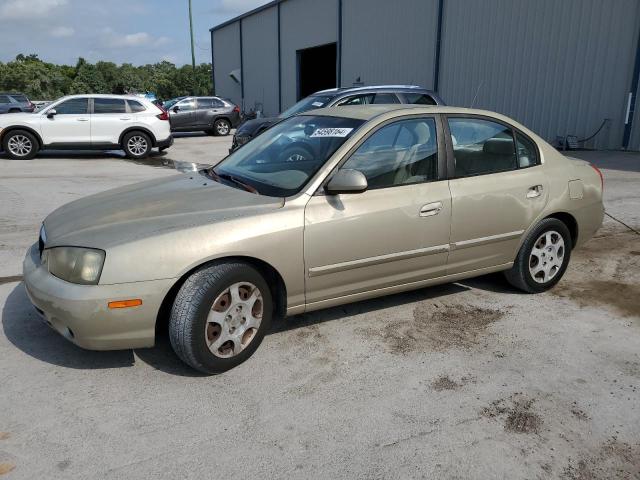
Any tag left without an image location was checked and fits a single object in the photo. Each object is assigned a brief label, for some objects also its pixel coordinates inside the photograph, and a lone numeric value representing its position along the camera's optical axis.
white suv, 12.91
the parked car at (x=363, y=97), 9.85
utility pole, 38.23
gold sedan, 3.01
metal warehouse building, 13.55
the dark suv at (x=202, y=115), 20.89
